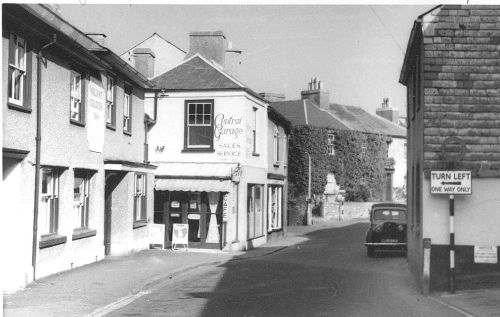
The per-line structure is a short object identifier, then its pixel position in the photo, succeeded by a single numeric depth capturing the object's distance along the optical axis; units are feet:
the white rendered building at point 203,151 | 78.74
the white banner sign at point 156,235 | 73.97
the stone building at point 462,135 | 41.65
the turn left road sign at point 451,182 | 40.73
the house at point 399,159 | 163.84
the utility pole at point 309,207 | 130.82
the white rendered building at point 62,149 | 41.09
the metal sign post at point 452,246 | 41.01
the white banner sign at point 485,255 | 41.29
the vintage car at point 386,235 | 70.03
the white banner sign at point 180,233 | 75.41
